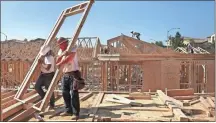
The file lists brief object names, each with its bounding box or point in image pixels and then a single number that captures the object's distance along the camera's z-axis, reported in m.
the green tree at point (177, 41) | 41.46
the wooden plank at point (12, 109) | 3.96
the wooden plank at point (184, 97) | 6.91
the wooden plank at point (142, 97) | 6.52
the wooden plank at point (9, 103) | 4.48
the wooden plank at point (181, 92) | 7.35
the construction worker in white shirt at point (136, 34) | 19.63
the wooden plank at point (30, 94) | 5.60
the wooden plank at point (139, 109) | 4.92
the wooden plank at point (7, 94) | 5.46
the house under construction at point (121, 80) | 4.43
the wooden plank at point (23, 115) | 3.77
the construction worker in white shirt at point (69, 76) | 4.20
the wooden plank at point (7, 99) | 4.89
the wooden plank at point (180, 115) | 3.89
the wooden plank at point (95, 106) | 4.06
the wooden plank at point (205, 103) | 5.43
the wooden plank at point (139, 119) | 3.85
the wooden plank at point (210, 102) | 5.55
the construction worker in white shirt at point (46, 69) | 4.89
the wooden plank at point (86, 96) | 5.91
